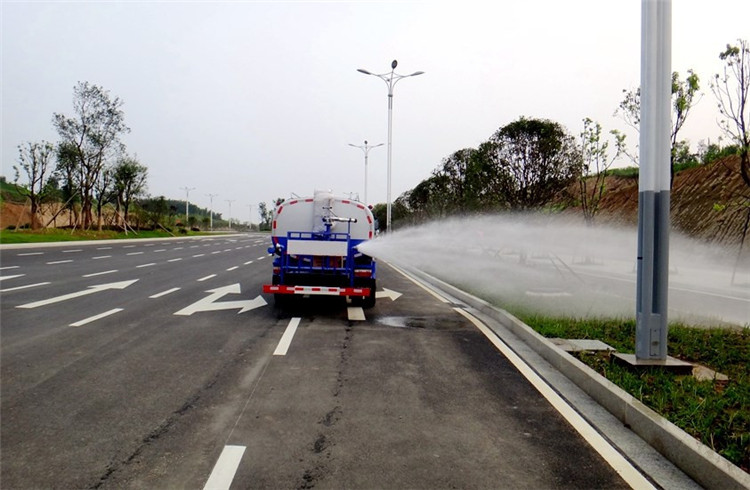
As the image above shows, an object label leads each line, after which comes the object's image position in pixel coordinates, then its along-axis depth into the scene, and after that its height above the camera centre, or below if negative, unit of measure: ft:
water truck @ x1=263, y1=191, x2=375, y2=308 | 31.42 -1.06
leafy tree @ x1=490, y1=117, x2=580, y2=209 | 67.62 +9.47
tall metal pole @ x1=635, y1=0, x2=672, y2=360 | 18.99 +1.76
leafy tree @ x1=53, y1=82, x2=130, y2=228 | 135.13 +25.18
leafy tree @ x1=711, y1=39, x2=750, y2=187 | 42.91 +11.65
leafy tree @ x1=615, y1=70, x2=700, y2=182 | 58.08 +15.86
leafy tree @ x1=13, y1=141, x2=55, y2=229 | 131.75 +15.24
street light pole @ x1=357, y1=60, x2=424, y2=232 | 96.12 +24.06
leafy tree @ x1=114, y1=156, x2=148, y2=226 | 162.09 +15.82
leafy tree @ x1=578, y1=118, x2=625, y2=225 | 79.00 +12.79
